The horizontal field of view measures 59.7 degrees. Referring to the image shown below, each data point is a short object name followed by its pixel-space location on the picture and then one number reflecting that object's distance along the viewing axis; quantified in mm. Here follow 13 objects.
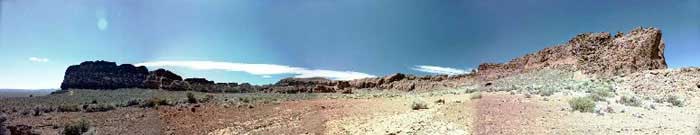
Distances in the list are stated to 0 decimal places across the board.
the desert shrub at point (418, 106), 16109
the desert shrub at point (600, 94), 17327
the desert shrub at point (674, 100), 16317
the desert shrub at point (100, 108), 23984
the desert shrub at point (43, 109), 23403
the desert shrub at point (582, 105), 13616
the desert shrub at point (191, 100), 29028
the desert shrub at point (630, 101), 15868
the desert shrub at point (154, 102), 26181
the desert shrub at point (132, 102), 27041
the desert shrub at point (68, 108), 24223
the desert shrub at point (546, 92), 19797
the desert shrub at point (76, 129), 14759
